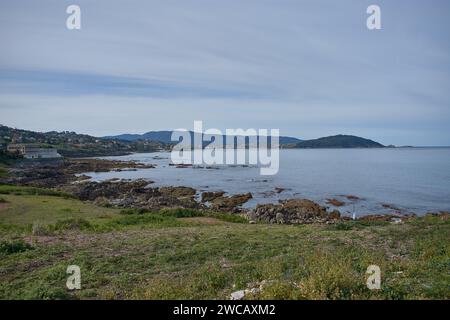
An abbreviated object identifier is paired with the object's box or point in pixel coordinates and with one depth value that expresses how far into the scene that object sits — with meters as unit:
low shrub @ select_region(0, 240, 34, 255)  11.71
